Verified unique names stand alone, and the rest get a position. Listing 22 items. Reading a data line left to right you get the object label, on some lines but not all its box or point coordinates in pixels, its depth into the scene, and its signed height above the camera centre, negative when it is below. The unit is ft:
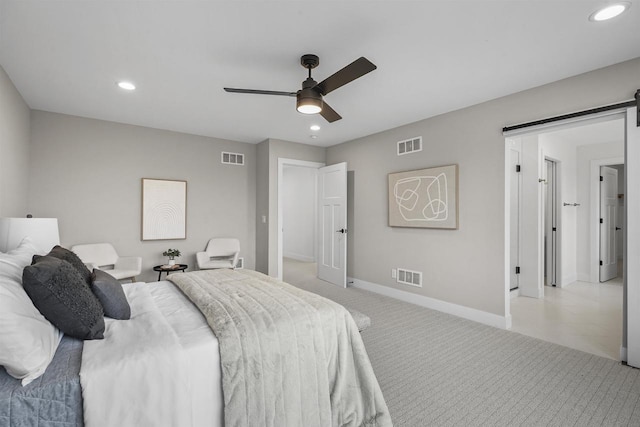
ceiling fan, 7.36 +3.25
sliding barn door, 8.25 -0.72
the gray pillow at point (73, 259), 6.38 -1.00
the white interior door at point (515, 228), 15.38 -0.73
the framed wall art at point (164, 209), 14.87 +0.23
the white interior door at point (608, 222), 17.53 -0.50
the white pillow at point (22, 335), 3.73 -1.60
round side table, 13.77 -2.50
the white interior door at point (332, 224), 17.15 -0.60
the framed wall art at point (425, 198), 12.57 +0.70
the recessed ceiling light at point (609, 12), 6.30 +4.32
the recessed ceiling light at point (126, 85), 9.97 +4.27
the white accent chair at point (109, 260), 12.91 -2.07
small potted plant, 14.60 -1.96
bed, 3.91 -2.36
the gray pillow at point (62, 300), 4.57 -1.35
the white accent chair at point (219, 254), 15.39 -2.20
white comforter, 4.00 -2.30
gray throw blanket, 4.85 -2.62
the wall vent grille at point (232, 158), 17.33 +3.19
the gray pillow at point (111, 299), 5.76 -1.65
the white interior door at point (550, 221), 16.56 -0.40
